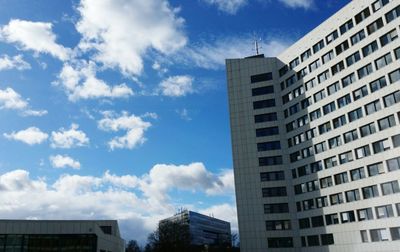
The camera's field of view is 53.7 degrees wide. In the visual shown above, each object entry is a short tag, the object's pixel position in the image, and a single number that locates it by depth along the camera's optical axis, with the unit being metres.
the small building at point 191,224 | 194.50
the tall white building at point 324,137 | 54.59
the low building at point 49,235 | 44.88
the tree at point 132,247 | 146.71
